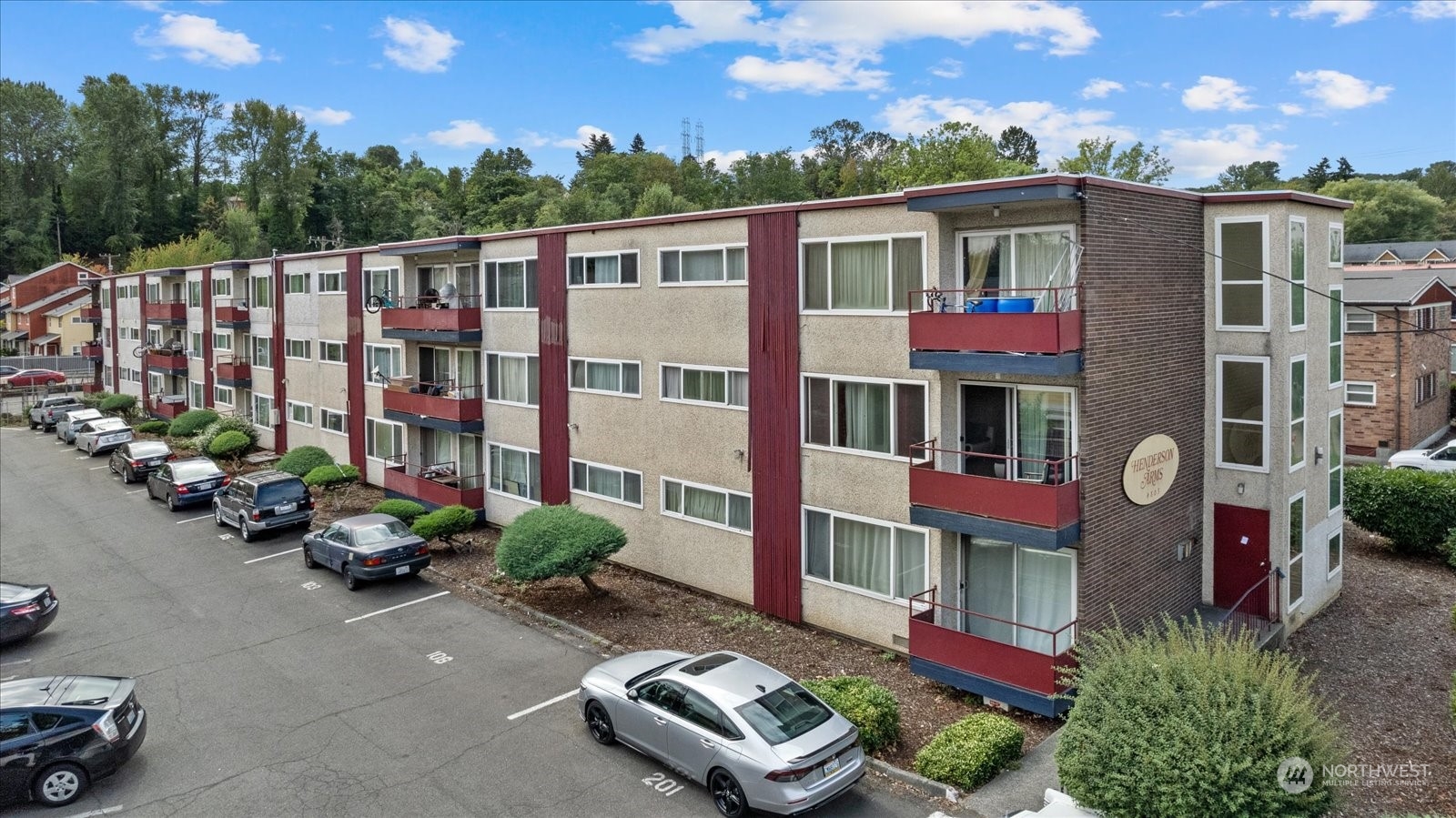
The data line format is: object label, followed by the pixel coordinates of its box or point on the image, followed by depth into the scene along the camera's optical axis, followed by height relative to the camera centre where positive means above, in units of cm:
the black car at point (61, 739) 1144 -469
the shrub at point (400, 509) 2439 -375
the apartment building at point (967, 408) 1349 -86
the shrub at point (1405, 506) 2081 -355
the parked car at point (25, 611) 1734 -455
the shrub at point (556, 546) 1803 -360
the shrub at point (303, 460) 2905 -293
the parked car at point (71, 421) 4278 -232
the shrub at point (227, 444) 3409 -277
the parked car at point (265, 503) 2489 -370
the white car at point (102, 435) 3950 -275
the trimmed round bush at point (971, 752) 1122 -491
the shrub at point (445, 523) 2259 -388
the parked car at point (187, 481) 2861 -352
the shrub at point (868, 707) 1213 -462
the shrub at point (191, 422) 3869 -221
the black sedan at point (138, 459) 3309 -318
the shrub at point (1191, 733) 877 -375
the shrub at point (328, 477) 2795 -331
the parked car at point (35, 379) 6309 -38
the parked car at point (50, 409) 4853 -196
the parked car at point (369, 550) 2023 -409
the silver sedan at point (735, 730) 1036 -446
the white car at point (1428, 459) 2727 -325
